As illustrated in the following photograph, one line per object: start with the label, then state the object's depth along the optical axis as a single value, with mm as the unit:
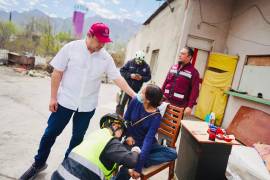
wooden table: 2773
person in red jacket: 3875
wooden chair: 2934
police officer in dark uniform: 5688
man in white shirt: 2555
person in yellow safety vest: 1667
